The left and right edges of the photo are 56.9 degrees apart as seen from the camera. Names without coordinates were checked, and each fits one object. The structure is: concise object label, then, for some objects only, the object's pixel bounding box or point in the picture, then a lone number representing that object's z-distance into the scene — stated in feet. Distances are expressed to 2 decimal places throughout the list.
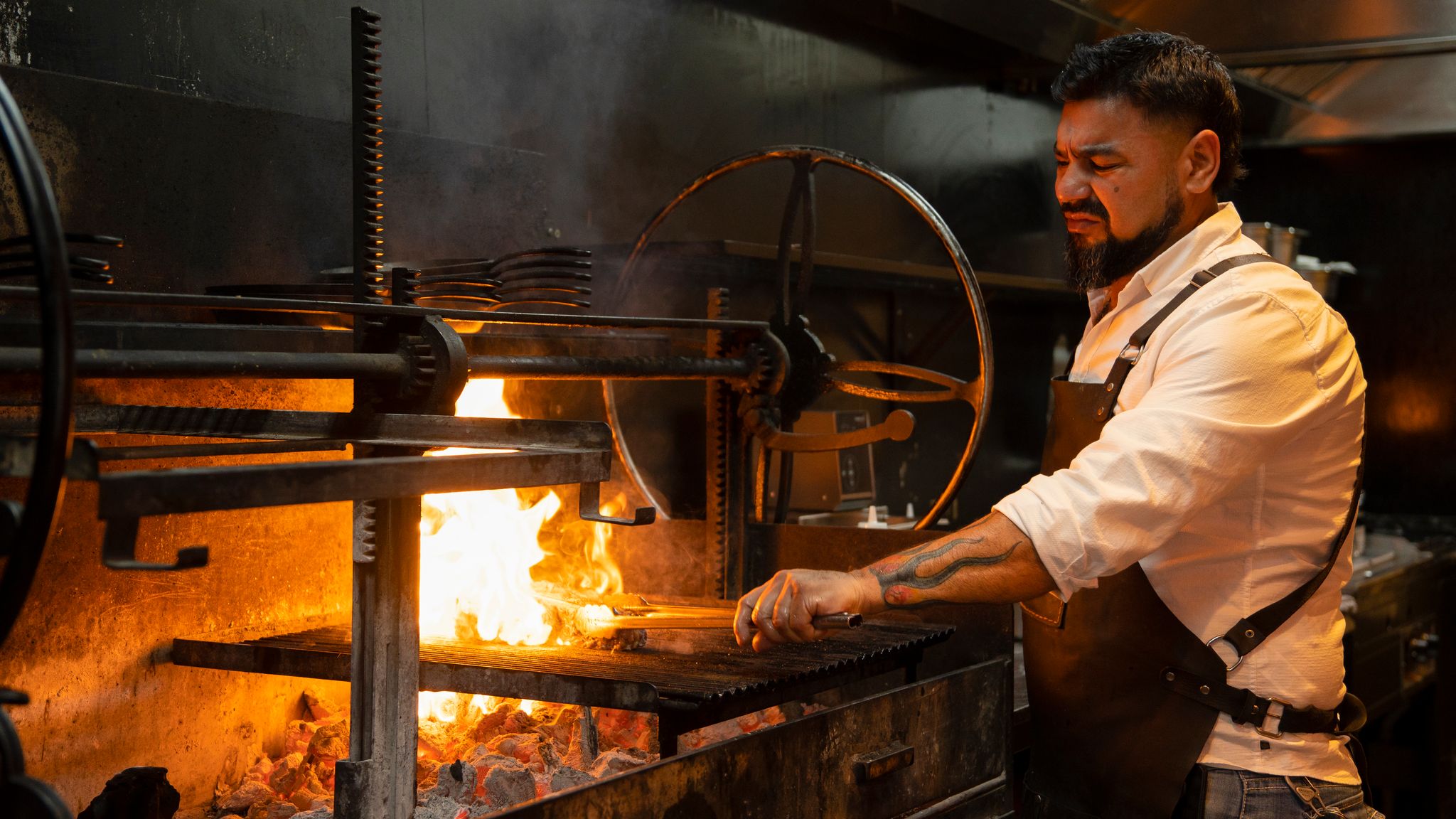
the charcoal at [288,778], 6.55
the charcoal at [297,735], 7.15
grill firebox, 3.55
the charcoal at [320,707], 7.29
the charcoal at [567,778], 6.11
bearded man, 4.61
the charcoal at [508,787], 5.98
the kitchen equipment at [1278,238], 14.74
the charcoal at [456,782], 6.11
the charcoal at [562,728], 7.16
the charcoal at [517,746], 6.70
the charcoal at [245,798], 6.31
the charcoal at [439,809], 5.91
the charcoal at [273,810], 6.11
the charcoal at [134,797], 5.27
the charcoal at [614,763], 6.49
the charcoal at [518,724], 7.17
